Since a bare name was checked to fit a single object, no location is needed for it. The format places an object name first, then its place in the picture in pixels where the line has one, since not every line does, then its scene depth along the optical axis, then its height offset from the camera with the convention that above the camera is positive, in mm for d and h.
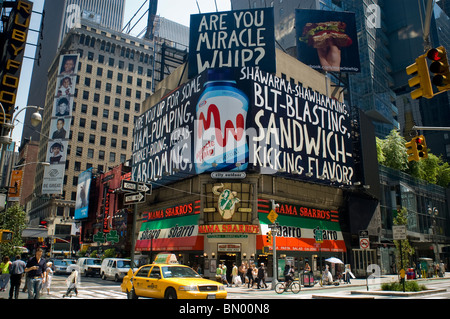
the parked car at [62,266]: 39188 -2079
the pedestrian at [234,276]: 28609 -2050
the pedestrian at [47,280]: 18072 -1621
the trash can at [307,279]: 26938 -2061
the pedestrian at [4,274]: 19500 -1481
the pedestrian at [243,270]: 30734 -1695
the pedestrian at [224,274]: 28750 -1918
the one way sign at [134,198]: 12656 +1651
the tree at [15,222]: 34875 +2173
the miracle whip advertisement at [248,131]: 35500 +12133
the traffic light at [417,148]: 15207 +4157
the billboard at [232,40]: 41594 +23142
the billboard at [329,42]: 56719 +31408
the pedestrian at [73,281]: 18016 -1661
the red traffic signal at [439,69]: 10172 +4915
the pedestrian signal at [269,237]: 27969 +914
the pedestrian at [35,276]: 14523 -1169
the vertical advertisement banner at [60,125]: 59688 +19696
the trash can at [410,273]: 30812 -1768
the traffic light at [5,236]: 18234 +433
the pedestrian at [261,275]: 26781 -1805
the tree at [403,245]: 29562 +536
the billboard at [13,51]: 28500 +15286
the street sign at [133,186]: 13141 +2113
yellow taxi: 13898 -1397
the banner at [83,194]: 70062 +9758
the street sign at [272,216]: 27594 +2429
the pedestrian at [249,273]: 27328 -1750
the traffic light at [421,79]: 10695 +4945
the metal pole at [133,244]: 12444 +90
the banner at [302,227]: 34969 +2267
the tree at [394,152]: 64375 +16898
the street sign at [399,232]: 22766 +1176
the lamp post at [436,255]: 50291 -453
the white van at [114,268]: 32031 -1854
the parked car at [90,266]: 38438 -1971
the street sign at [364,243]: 23673 +495
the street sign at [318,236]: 31688 +1179
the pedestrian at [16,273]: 15023 -1107
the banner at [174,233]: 34781 +1477
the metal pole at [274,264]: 25517 -1028
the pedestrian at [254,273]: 28434 -1777
